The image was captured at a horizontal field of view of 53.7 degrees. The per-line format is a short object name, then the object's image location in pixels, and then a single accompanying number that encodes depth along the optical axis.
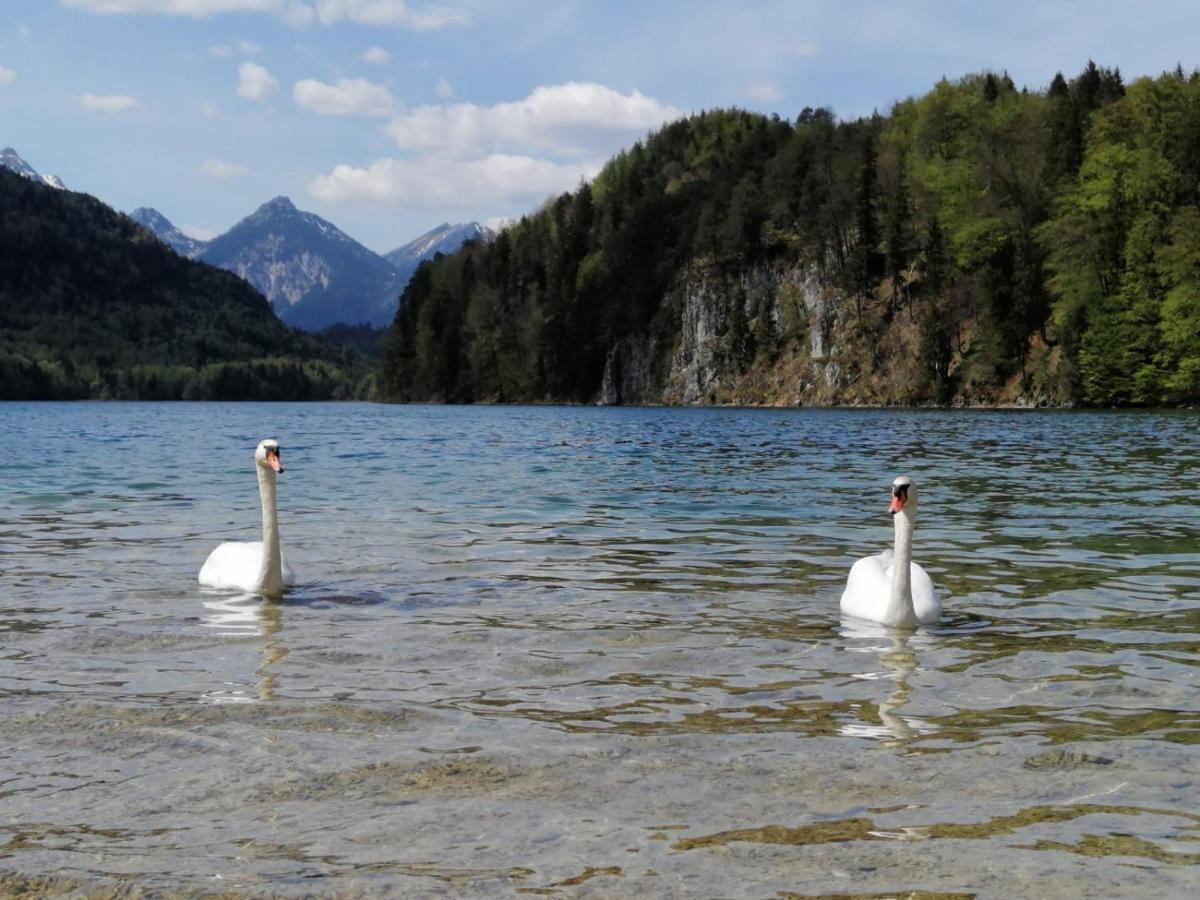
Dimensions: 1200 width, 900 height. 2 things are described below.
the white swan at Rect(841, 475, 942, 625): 11.41
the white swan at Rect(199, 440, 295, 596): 13.39
